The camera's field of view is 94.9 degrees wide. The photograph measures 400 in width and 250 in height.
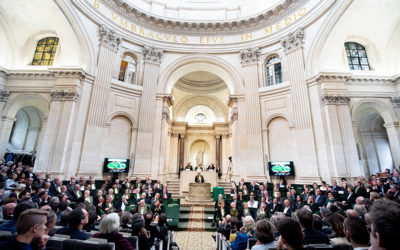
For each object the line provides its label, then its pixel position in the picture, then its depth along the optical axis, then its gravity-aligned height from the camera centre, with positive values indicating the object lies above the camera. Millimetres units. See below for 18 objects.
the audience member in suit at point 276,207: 6156 -1054
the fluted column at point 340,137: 8953 +1908
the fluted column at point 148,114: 11456 +3760
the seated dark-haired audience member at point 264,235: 2096 -691
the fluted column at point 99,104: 10023 +3853
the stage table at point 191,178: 11602 -300
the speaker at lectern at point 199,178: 10795 -272
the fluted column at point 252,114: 11398 +3828
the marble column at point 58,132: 9023 +1938
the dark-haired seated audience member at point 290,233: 1683 -529
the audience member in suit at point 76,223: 2422 -682
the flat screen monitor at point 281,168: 10250 +366
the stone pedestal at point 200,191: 9648 -914
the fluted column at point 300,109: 9865 +3682
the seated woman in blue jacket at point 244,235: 2990 -997
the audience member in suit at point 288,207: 5652 -976
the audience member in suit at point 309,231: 2367 -718
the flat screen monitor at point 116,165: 10336 +375
